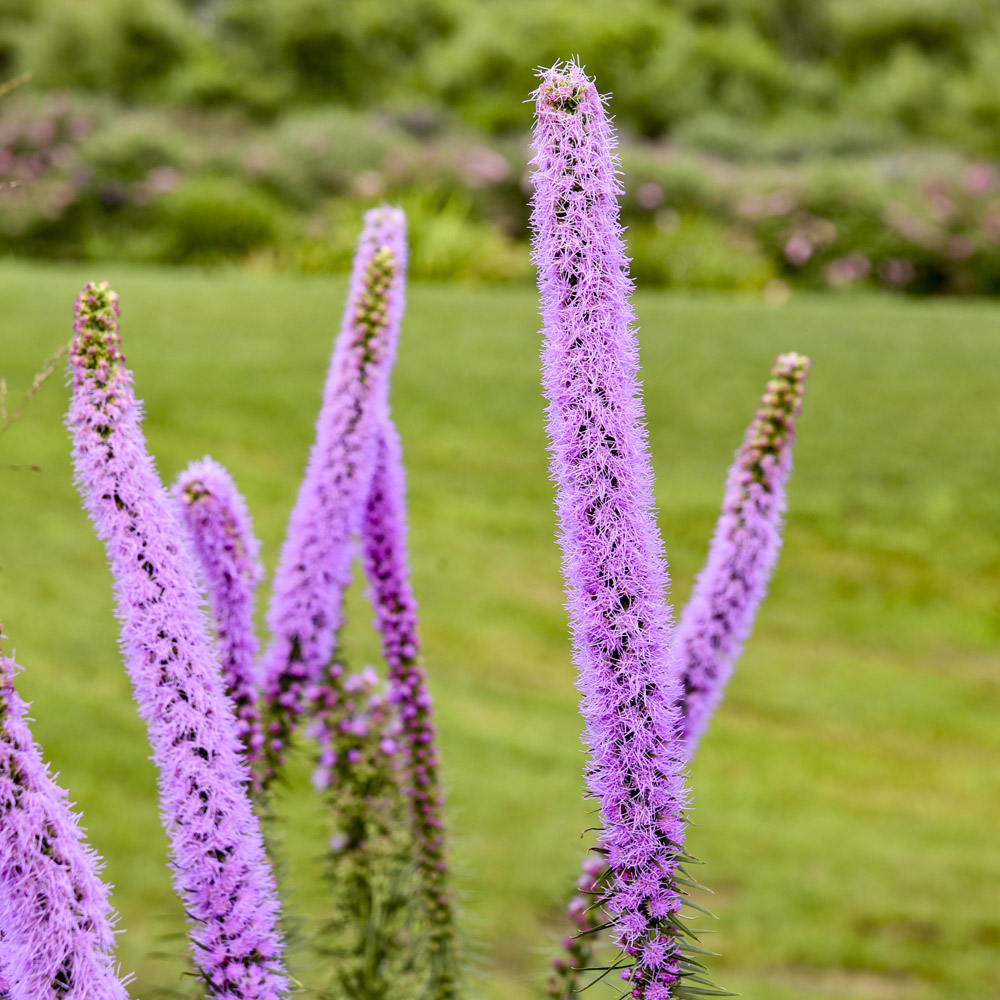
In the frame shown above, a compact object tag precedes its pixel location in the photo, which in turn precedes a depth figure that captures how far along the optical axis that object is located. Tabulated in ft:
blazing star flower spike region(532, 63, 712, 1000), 9.31
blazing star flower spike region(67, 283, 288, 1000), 10.04
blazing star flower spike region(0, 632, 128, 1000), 8.95
